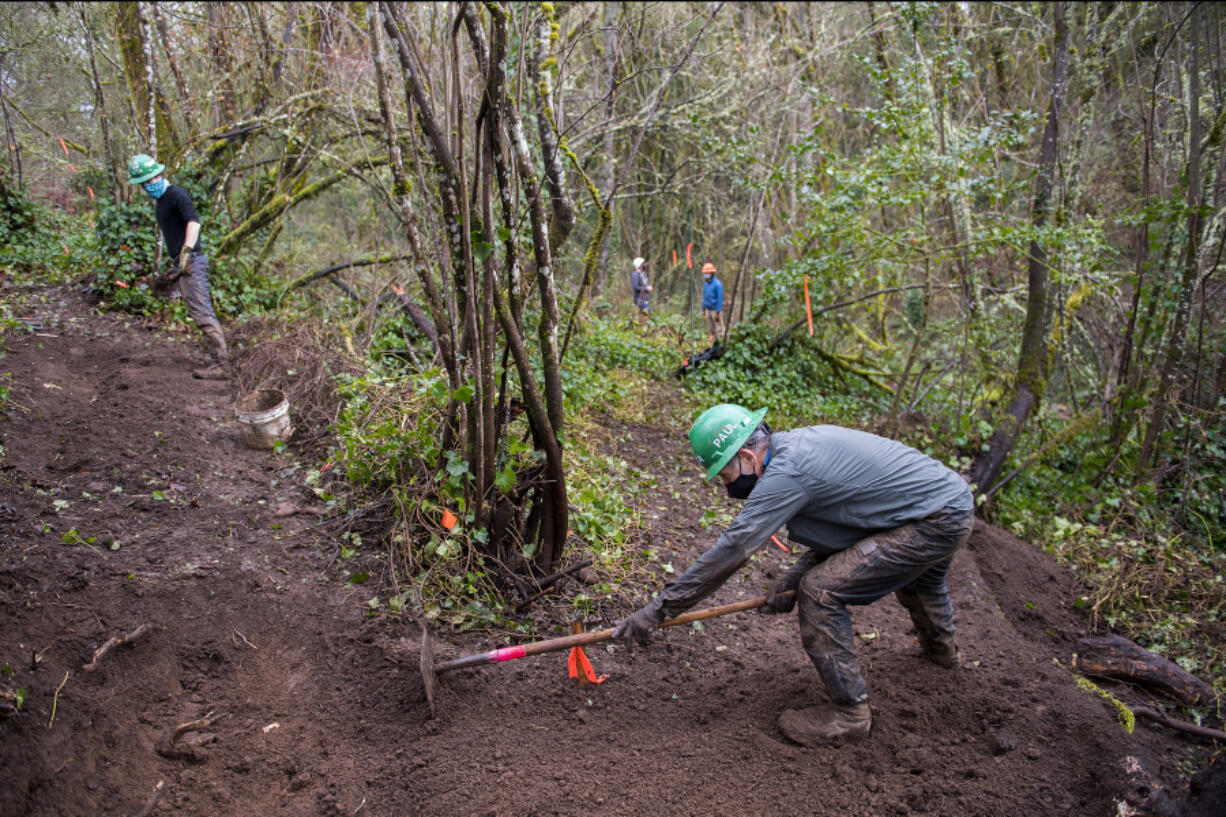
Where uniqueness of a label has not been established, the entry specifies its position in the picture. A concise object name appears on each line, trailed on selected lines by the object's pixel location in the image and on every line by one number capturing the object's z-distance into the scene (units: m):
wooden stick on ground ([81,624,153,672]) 2.61
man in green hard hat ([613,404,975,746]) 2.80
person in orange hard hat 10.71
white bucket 4.71
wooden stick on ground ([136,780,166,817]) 2.28
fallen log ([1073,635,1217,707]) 3.53
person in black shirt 5.87
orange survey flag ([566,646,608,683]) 3.04
